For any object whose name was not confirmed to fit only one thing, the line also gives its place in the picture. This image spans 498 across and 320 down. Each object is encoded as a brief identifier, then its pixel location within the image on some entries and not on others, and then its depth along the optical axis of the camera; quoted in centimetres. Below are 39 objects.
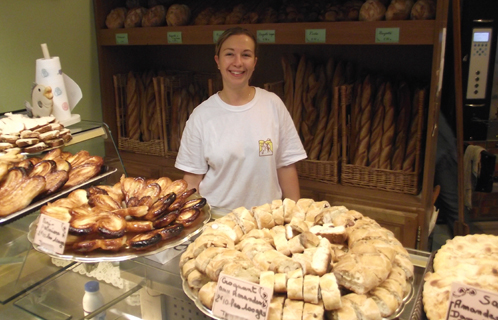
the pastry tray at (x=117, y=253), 103
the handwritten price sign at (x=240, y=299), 80
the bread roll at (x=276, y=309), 80
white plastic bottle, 113
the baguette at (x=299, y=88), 254
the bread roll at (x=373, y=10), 220
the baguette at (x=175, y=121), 295
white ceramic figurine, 176
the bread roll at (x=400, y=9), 214
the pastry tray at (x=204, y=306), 83
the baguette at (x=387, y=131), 235
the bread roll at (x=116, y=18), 304
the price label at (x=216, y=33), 262
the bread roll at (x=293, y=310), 79
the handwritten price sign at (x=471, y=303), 74
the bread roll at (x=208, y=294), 86
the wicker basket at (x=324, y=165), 247
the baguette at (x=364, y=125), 239
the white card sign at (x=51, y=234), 106
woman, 197
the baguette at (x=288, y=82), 257
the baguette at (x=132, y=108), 312
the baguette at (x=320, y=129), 252
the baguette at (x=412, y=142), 234
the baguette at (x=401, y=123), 236
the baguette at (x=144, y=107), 309
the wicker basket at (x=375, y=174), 231
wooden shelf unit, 214
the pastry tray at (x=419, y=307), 85
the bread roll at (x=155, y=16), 287
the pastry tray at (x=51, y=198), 116
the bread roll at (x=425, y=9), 209
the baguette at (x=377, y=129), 239
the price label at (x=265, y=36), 246
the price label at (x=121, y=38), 299
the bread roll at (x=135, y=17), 296
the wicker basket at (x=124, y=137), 309
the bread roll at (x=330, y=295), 79
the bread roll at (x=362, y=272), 82
